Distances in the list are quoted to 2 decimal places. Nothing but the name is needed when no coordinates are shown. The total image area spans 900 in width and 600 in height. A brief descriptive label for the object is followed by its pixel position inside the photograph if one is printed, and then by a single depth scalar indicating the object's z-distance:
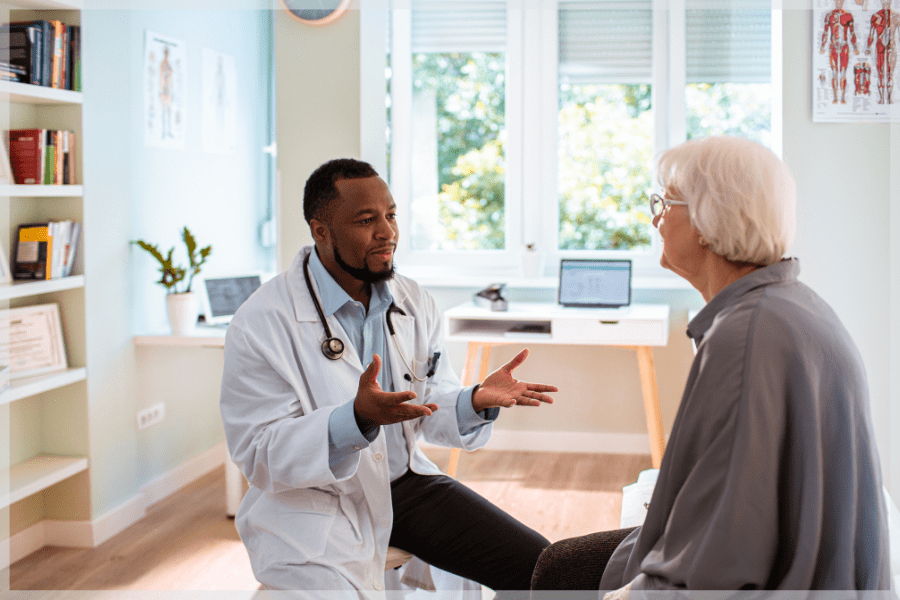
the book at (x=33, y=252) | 2.52
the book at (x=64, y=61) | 2.56
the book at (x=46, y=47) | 2.47
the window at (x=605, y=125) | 3.96
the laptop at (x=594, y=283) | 3.50
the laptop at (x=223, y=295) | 3.31
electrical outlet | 3.09
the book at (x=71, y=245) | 2.64
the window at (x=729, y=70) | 3.81
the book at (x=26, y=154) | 2.49
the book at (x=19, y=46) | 2.42
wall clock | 3.61
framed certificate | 2.49
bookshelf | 2.46
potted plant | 3.06
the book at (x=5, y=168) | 2.44
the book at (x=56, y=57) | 2.52
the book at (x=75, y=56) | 2.60
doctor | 1.44
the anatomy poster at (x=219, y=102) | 3.72
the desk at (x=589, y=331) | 3.23
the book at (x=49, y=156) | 2.53
